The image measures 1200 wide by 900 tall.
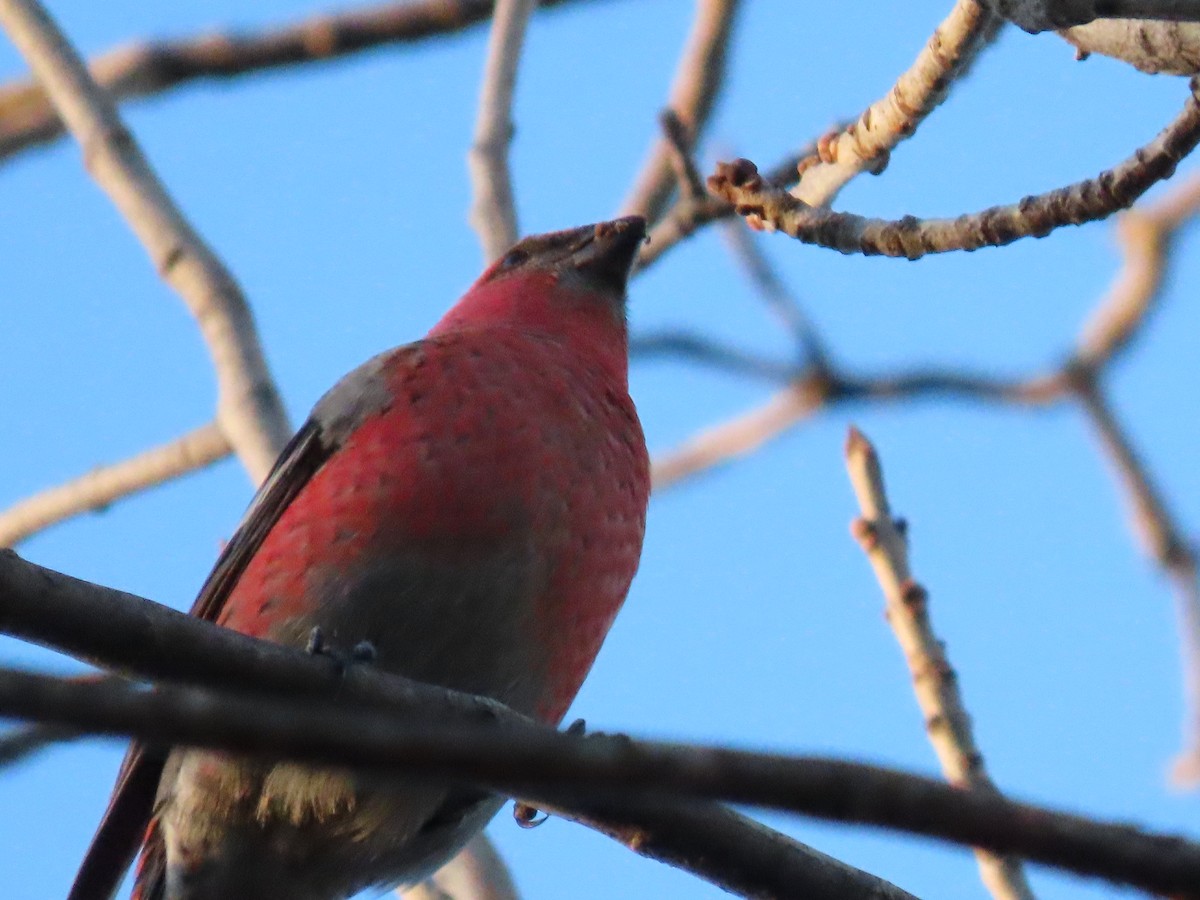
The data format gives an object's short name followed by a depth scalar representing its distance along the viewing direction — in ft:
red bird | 28.66
